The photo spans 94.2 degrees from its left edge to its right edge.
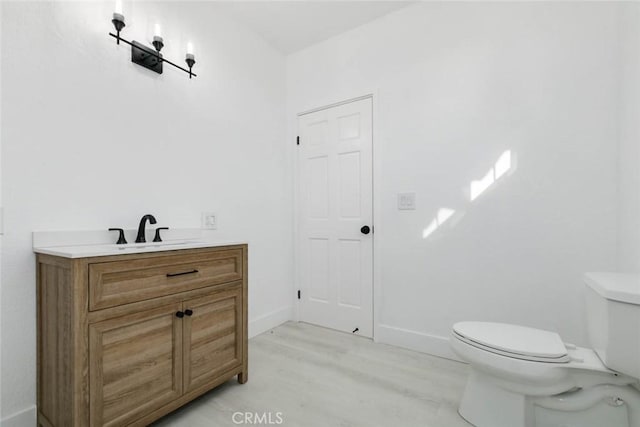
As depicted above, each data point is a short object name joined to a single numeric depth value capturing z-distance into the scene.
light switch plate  2.20
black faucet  1.61
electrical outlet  2.07
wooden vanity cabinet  1.09
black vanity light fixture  1.65
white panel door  2.43
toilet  1.09
